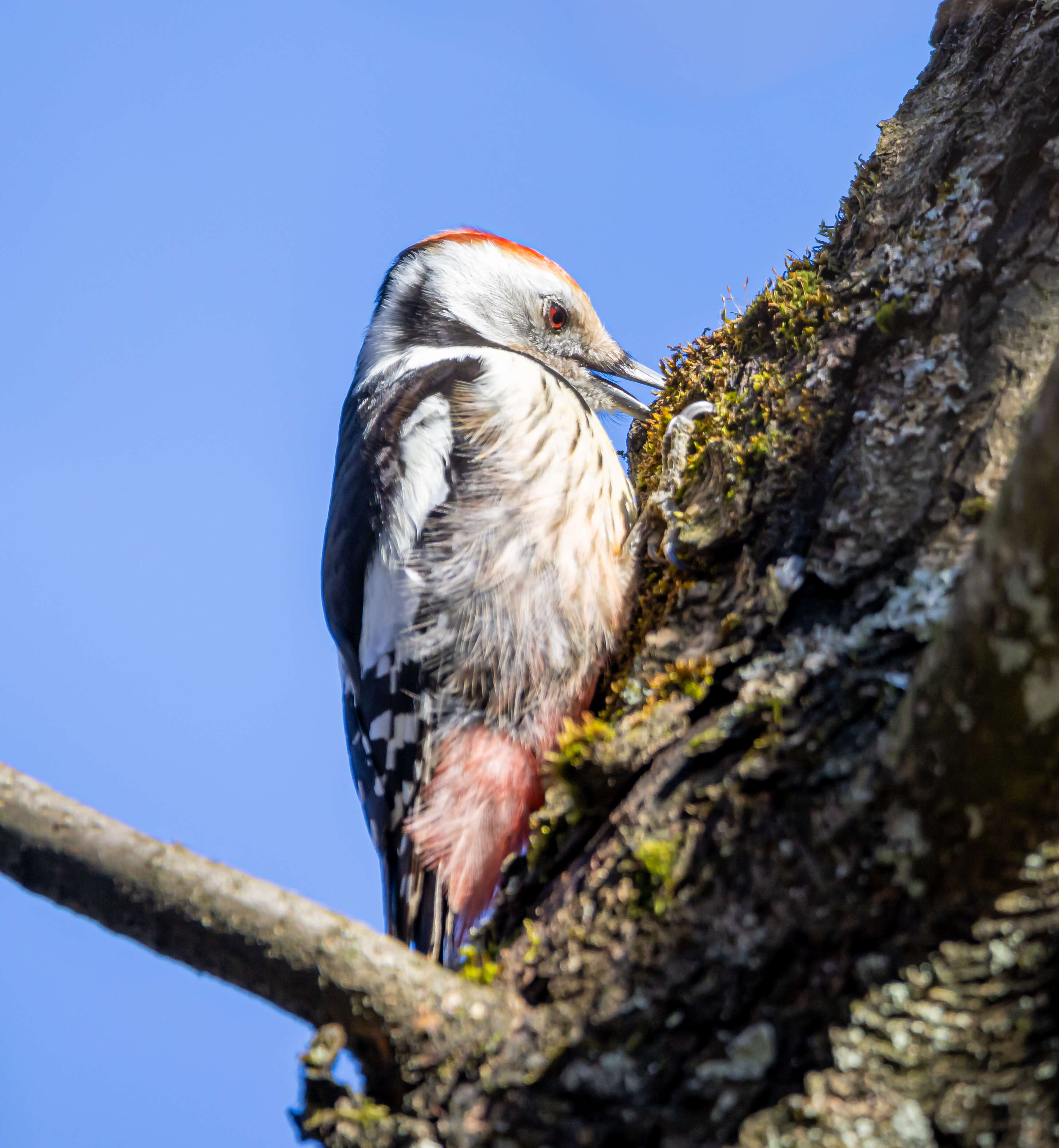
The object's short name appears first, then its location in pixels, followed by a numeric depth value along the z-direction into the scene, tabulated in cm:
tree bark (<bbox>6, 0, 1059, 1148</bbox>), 373
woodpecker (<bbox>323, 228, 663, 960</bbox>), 558
